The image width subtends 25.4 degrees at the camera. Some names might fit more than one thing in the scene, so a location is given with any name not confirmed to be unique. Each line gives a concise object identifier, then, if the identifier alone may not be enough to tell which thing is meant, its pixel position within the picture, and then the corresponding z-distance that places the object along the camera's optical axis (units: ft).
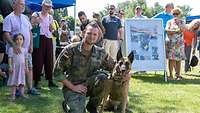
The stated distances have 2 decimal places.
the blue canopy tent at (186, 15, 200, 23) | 93.39
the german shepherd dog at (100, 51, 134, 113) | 20.39
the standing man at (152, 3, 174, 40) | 41.63
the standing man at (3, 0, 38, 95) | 25.55
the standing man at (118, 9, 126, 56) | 40.56
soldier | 18.98
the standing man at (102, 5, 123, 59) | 40.52
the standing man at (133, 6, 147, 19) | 43.83
